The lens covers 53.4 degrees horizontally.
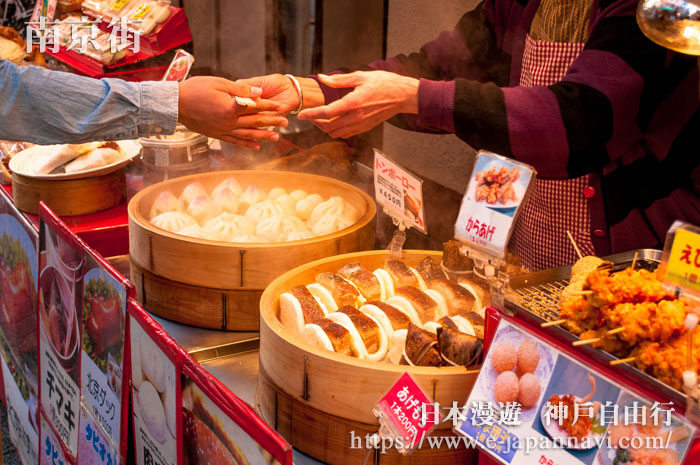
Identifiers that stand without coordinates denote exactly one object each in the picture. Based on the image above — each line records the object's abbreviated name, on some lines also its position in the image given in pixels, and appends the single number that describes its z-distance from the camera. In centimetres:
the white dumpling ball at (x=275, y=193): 340
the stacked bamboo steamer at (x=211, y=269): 261
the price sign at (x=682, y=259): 132
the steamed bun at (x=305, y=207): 323
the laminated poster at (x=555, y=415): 131
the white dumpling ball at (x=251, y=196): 334
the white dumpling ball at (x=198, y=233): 281
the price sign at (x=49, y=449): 308
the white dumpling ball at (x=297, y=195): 335
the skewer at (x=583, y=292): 151
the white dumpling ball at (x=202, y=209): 317
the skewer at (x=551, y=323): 148
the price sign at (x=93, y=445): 257
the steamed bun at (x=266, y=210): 314
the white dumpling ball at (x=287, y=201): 330
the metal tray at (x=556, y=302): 134
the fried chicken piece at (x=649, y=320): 139
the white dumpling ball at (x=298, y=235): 285
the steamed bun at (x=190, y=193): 328
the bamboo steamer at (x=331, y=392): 184
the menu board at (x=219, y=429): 164
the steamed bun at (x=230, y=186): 337
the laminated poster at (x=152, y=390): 210
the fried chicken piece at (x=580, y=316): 150
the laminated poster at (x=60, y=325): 275
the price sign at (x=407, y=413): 163
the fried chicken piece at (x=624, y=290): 148
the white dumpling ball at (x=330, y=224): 298
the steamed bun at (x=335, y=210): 312
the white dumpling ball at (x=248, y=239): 284
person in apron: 202
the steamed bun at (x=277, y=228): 291
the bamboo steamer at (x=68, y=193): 344
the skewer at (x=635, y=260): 172
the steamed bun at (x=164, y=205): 315
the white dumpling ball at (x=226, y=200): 328
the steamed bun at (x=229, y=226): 291
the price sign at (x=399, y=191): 221
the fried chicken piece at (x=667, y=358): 134
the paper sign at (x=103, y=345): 242
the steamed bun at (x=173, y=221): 290
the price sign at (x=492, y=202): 160
